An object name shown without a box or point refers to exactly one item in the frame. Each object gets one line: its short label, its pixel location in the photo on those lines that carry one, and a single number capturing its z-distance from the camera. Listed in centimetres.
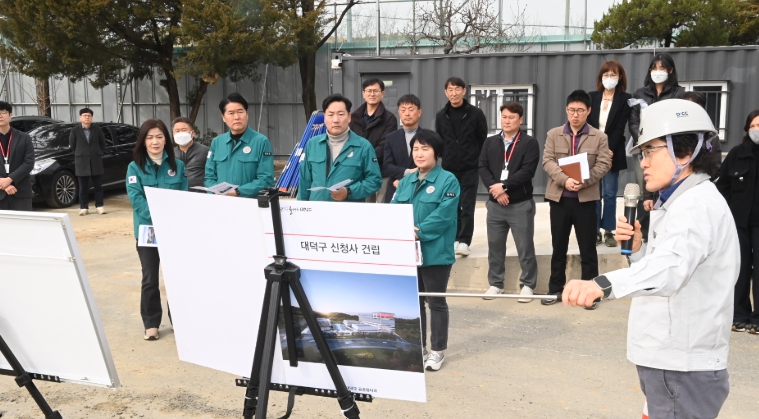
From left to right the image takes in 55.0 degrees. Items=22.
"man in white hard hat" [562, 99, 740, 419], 257
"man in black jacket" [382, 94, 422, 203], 673
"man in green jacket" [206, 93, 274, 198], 598
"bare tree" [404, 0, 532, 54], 2073
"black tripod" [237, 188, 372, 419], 279
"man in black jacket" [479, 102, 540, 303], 685
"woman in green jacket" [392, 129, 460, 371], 497
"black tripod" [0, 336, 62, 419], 349
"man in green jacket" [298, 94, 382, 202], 581
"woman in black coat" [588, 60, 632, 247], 743
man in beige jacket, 679
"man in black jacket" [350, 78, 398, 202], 729
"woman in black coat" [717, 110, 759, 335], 592
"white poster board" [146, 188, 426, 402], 272
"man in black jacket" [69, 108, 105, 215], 1284
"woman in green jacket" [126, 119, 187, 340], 591
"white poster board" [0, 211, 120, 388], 321
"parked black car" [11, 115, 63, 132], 1839
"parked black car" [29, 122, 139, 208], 1330
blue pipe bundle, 1416
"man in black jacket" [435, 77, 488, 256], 759
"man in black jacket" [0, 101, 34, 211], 796
